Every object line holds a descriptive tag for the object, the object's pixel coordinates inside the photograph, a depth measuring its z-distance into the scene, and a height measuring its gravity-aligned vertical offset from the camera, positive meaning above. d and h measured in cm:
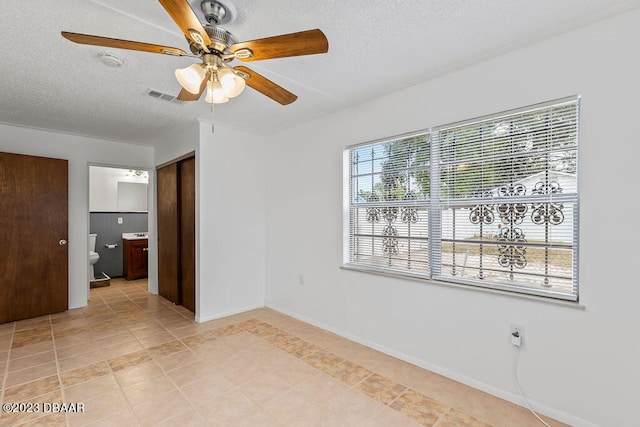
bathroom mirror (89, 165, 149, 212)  591 +46
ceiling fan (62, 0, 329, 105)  131 +78
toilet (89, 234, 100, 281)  511 -72
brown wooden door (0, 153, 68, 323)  354 -29
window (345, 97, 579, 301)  194 +8
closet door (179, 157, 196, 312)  379 -27
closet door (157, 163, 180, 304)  418 -30
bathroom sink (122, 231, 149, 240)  589 -47
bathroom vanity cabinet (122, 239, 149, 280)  577 -90
